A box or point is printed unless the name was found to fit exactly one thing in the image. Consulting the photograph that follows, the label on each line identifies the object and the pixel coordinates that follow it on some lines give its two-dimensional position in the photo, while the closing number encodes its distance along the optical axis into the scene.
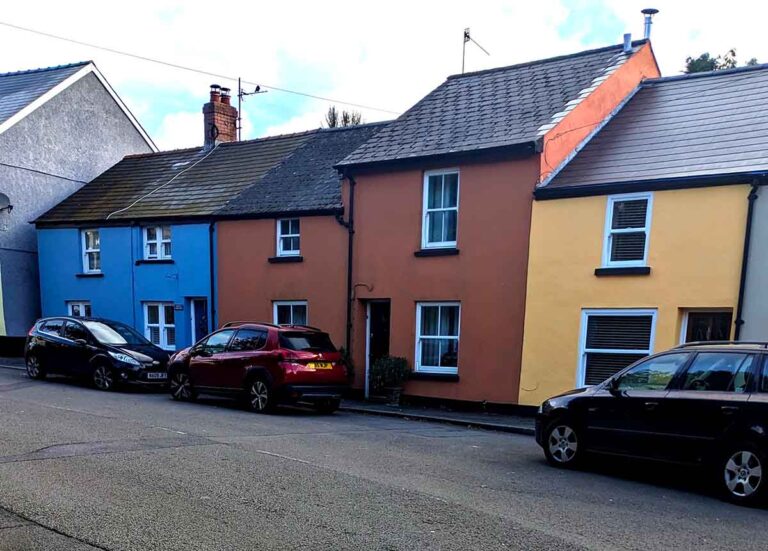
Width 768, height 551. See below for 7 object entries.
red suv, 11.73
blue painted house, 18.47
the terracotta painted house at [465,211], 12.83
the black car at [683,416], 6.71
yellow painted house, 10.77
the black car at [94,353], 14.34
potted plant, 13.78
